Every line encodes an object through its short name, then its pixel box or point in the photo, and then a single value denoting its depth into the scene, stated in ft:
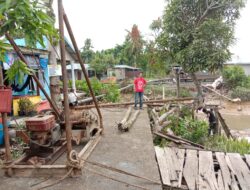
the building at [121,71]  87.29
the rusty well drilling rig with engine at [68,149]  7.63
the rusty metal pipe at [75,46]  8.83
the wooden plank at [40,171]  8.34
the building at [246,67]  76.02
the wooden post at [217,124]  22.44
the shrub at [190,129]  20.83
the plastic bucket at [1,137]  13.93
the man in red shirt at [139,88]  22.76
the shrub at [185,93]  51.52
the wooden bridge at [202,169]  9.51
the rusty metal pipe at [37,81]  7.47
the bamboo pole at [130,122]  14.62
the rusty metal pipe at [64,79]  7.58
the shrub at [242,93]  54.08
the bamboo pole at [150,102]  23.05
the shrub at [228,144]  16.79
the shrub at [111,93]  33.73
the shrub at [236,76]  58.20
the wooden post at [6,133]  8.07
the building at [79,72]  67.69
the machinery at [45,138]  9.60
